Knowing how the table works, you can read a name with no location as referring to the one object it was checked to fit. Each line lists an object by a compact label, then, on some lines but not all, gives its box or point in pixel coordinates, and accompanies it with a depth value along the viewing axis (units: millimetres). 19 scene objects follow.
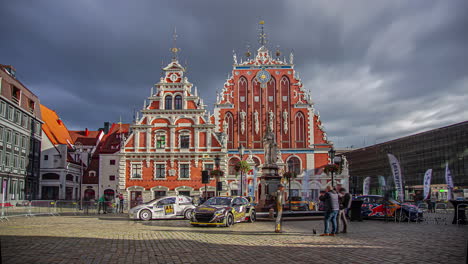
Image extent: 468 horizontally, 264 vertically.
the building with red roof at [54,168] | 51000
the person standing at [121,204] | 34250
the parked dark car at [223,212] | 17500
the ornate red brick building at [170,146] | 43812
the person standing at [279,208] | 14781
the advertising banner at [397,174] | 28625
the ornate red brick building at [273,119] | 49562
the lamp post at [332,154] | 26844
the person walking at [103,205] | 31025
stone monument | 24844
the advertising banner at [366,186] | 47244
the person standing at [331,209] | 13930
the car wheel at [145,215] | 22738
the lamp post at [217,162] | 30994
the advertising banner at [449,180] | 35000
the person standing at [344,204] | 14898
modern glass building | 62625
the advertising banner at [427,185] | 35000
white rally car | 22766
